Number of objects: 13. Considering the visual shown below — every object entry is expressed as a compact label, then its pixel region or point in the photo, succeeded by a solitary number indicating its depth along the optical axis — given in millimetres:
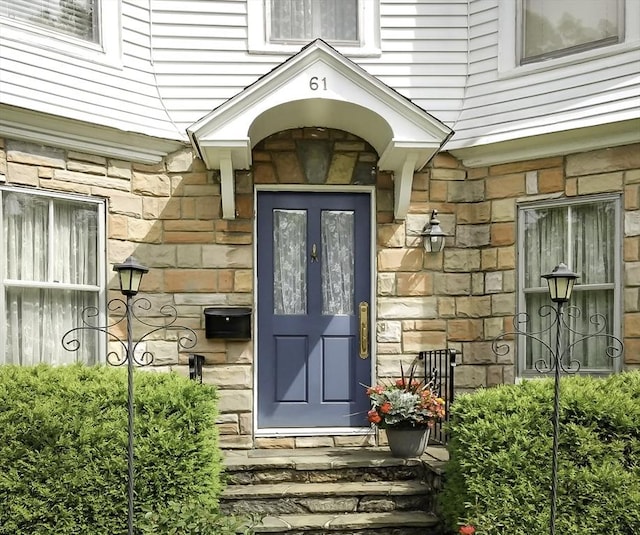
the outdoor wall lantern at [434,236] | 5820
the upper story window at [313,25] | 5938
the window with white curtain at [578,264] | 5379
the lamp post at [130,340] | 3916
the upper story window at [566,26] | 5531
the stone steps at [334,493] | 4617
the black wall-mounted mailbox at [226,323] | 5625
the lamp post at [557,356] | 4012
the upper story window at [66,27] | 5145
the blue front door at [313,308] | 5875
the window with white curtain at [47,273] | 5008
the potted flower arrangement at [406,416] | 5102
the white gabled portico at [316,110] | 5148
